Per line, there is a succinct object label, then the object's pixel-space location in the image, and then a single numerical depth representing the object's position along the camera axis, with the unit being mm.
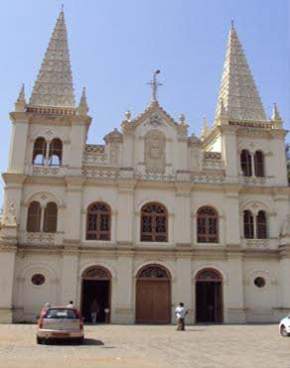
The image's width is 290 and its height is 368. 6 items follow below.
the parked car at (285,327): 22078
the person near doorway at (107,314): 31719
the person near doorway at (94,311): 31152
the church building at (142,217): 31812
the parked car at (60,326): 17922
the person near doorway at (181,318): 26677
